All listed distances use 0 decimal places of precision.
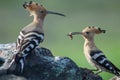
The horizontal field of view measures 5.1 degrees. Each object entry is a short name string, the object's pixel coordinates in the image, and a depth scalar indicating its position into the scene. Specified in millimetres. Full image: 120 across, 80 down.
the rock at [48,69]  12384
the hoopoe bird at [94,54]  14284
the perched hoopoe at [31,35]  12887
